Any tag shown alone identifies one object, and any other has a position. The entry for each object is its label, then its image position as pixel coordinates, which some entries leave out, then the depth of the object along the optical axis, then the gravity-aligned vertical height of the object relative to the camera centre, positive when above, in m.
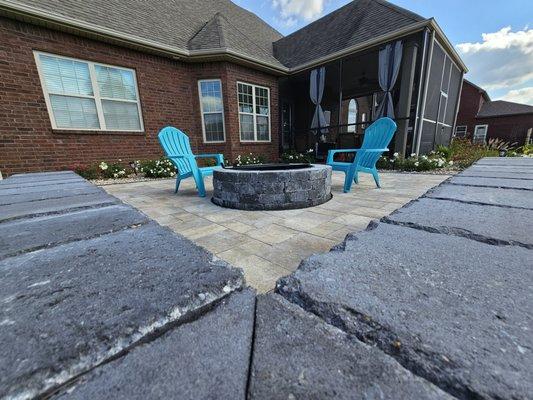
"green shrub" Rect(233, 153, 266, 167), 7.09 -0.49
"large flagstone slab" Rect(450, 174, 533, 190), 1.19 -0.25
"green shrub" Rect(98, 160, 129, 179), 5.36 -0.53
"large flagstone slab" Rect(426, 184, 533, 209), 0.92 -0.25
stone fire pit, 2.65 -0.51
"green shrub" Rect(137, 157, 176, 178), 5.58 -0.52
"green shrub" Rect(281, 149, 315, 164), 8.00 -0.53
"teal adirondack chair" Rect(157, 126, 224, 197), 3.36 -0.16
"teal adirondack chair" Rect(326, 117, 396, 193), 3.47 -0.17
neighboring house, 17.92 +1.20
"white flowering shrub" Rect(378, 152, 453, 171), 5.59 -0.59
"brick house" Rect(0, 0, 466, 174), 4.58 +1.67
